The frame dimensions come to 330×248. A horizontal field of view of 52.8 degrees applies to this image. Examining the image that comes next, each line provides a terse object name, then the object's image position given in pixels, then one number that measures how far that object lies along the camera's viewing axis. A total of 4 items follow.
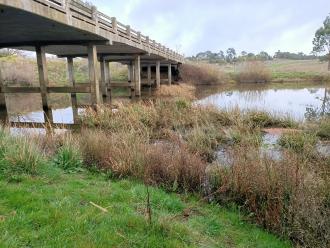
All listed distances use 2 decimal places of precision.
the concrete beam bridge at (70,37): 10.09
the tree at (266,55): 106.49
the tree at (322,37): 57.70
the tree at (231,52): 124.70
